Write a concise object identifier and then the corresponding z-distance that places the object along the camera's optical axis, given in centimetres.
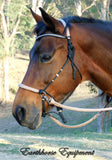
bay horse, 293
